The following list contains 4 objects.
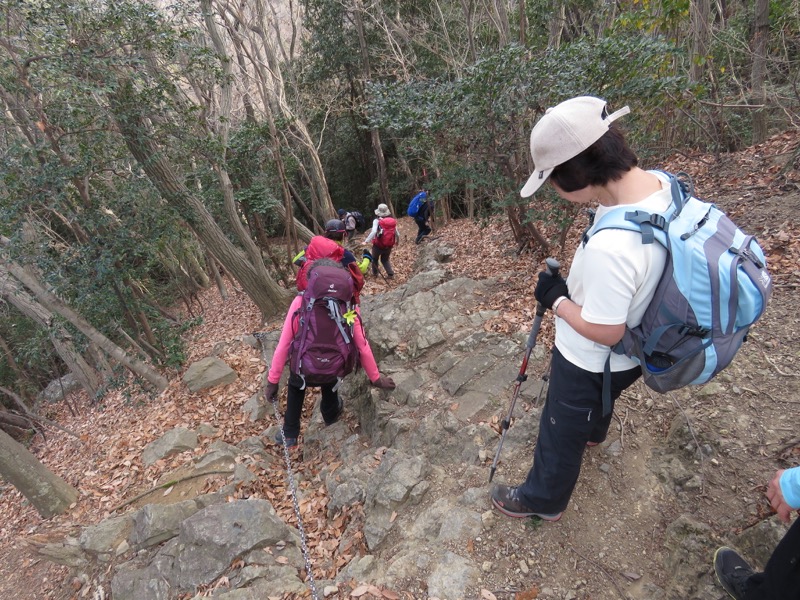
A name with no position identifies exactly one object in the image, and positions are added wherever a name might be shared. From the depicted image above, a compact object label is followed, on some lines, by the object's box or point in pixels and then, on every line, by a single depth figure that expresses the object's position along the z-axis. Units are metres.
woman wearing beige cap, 1.65
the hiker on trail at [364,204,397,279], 9.41
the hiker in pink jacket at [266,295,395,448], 4.11
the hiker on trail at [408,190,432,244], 11.90
